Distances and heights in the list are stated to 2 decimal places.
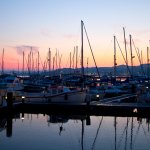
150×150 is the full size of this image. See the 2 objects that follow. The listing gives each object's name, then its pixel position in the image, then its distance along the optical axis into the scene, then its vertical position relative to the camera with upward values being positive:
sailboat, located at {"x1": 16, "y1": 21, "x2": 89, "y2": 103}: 21.33 -2.18
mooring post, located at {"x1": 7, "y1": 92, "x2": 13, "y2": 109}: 18.14 -2.07
